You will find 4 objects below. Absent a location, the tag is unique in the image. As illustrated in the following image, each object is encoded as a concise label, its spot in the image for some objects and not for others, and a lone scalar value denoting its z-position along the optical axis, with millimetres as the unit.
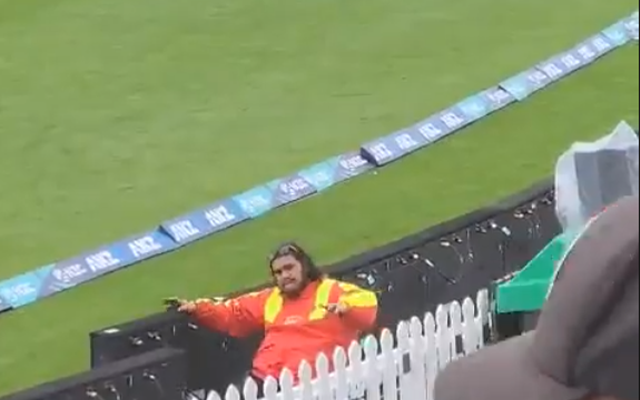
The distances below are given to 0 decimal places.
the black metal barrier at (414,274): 12062
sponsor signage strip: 18109
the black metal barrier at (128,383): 10320
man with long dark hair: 12469
